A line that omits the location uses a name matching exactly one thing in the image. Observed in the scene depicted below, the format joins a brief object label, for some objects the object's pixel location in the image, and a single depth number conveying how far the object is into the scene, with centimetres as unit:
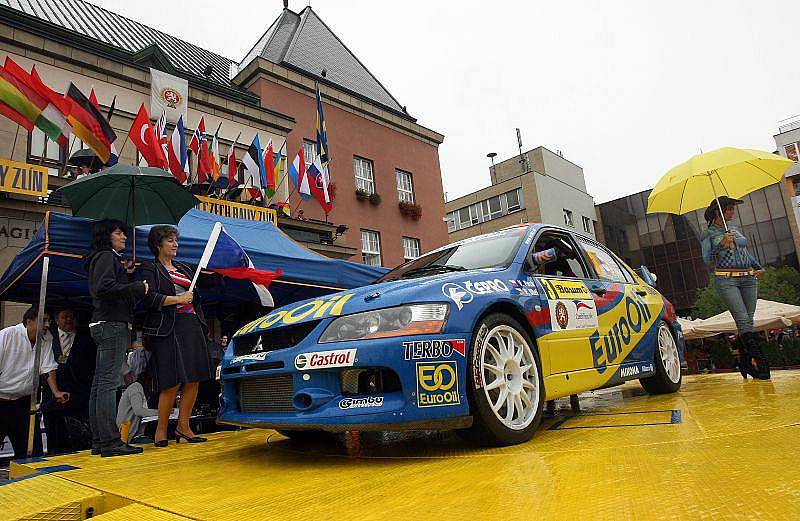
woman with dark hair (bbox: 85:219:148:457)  355
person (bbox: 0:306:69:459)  494
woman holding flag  402
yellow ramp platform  154
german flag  934
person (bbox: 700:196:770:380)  554
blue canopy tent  452
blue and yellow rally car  258
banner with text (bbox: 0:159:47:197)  1027
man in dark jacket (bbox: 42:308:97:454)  536
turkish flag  1072
